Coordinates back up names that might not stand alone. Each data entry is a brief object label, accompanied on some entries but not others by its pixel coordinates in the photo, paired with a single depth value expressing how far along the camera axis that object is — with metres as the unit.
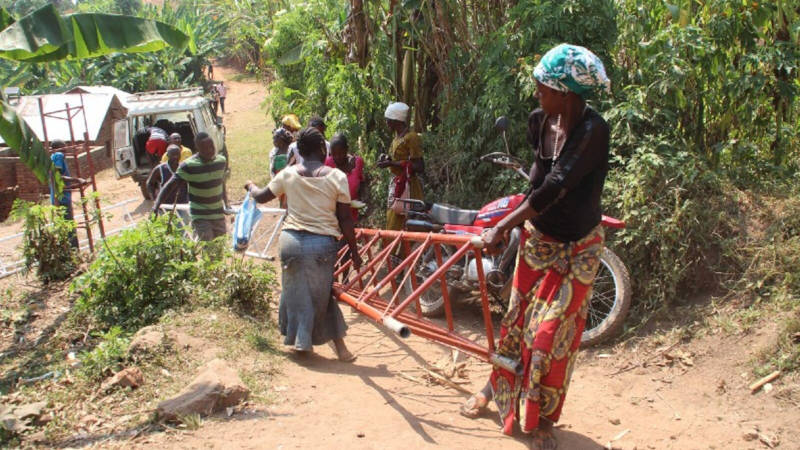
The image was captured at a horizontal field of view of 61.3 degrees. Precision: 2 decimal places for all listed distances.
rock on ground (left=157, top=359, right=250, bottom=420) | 3.72
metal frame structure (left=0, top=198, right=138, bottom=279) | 7.68
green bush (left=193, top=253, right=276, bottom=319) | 5.46
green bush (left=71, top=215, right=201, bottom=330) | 5.50
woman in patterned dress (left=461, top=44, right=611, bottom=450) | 3.13
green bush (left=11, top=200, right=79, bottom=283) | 6.96
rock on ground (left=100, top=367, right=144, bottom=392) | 4.14
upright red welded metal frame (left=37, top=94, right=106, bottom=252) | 7.08
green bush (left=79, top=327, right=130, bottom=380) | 4.34
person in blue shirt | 7.95
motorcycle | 4.67
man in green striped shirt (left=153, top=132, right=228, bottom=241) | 6.19
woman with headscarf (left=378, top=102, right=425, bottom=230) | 6.26
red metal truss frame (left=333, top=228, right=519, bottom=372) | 3.73
